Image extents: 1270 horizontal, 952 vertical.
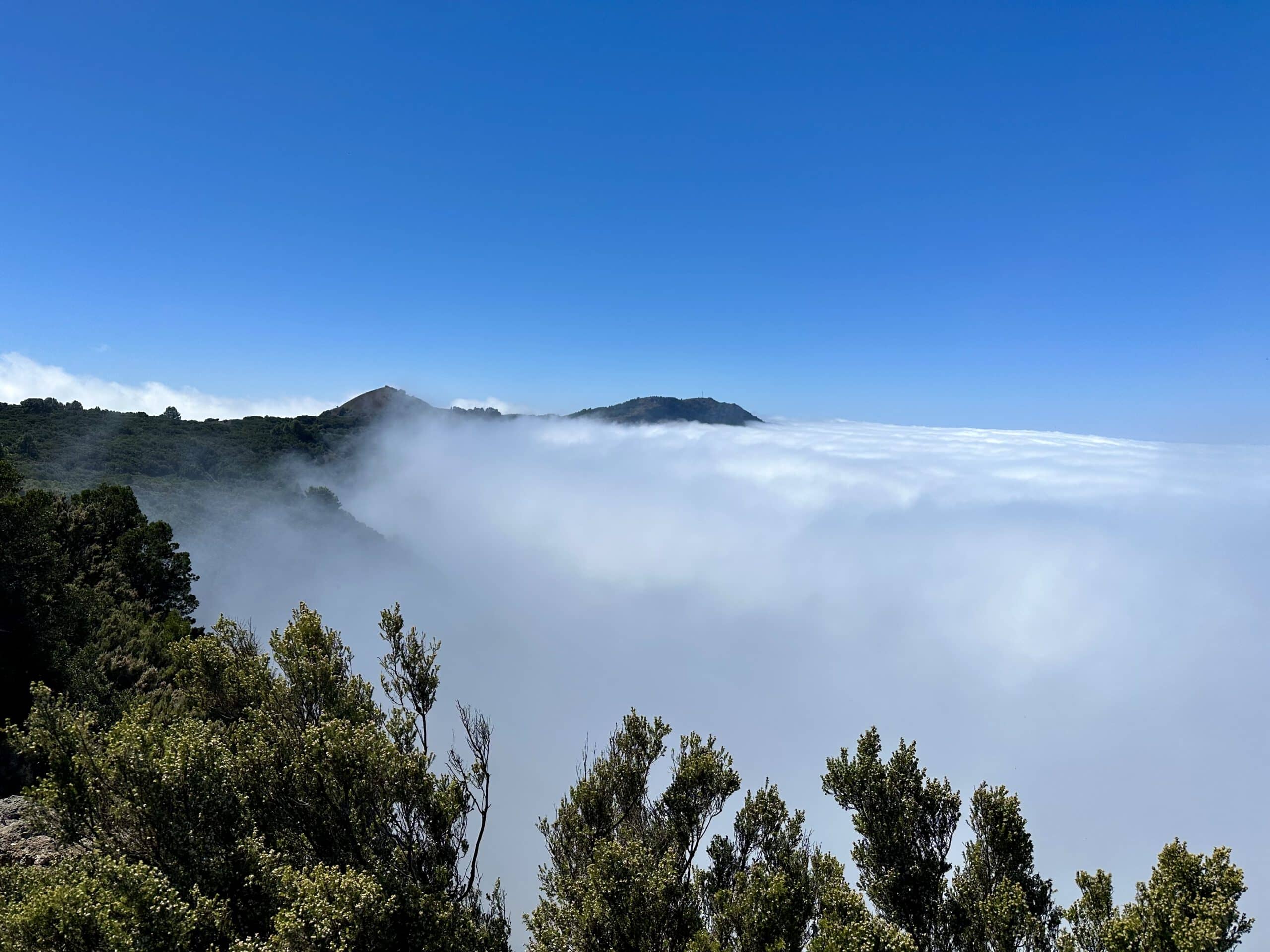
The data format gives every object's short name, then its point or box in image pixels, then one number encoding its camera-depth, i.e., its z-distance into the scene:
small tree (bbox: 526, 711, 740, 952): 12.16
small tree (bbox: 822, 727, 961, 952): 15.70
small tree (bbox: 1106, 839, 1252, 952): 10.38
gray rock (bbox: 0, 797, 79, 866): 15.48
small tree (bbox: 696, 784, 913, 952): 10.67
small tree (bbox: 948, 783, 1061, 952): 12.85
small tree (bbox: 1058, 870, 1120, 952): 12.35
